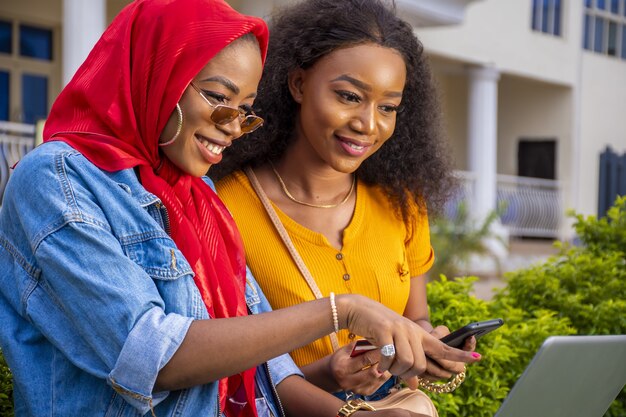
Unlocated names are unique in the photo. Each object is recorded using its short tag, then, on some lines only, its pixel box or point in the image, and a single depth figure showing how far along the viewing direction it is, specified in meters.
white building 10.83
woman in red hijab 1.58
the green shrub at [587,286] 3.57
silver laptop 1.65
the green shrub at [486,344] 2.98
